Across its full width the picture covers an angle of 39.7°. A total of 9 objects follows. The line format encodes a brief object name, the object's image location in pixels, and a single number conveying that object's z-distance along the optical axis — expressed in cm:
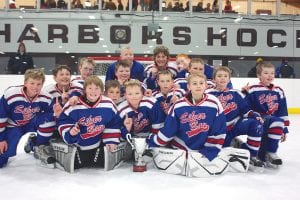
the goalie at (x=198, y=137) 260
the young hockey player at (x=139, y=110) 289
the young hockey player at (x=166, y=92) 307
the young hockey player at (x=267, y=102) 296
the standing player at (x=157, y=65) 367
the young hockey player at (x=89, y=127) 268
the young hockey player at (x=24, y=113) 284
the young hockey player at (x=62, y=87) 304
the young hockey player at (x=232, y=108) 292
